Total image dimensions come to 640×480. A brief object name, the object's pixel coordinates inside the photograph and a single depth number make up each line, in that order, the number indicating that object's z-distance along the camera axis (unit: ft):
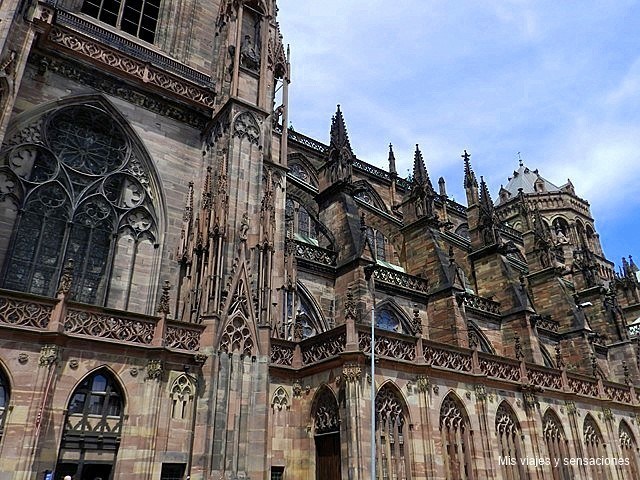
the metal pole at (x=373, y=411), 35.94
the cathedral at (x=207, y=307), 35.83
